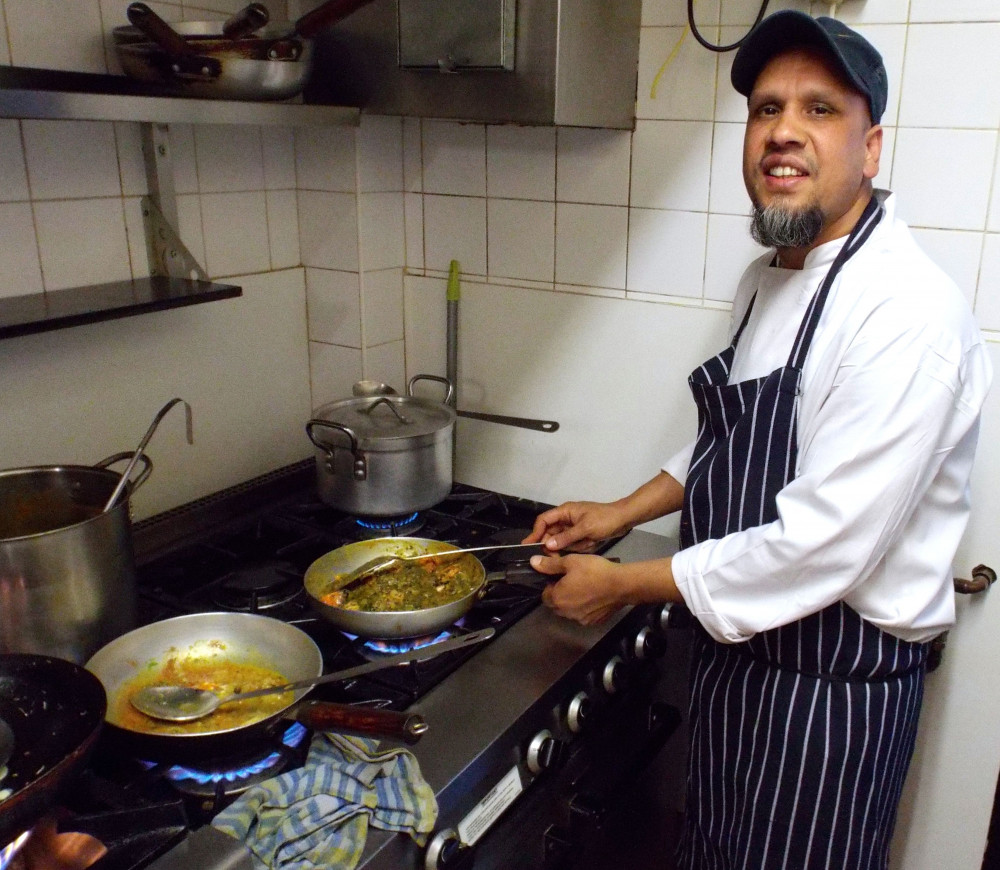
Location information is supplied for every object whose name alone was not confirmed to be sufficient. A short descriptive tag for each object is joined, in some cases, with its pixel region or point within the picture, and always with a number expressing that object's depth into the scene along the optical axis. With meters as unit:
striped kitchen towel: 0.86
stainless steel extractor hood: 1.26
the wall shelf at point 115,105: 0.99
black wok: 0.74
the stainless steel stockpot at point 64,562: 0.98
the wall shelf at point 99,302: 1.16
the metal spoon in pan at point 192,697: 1.00
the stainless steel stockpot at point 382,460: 1.43
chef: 0.97
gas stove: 0.92
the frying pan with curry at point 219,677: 0.92
